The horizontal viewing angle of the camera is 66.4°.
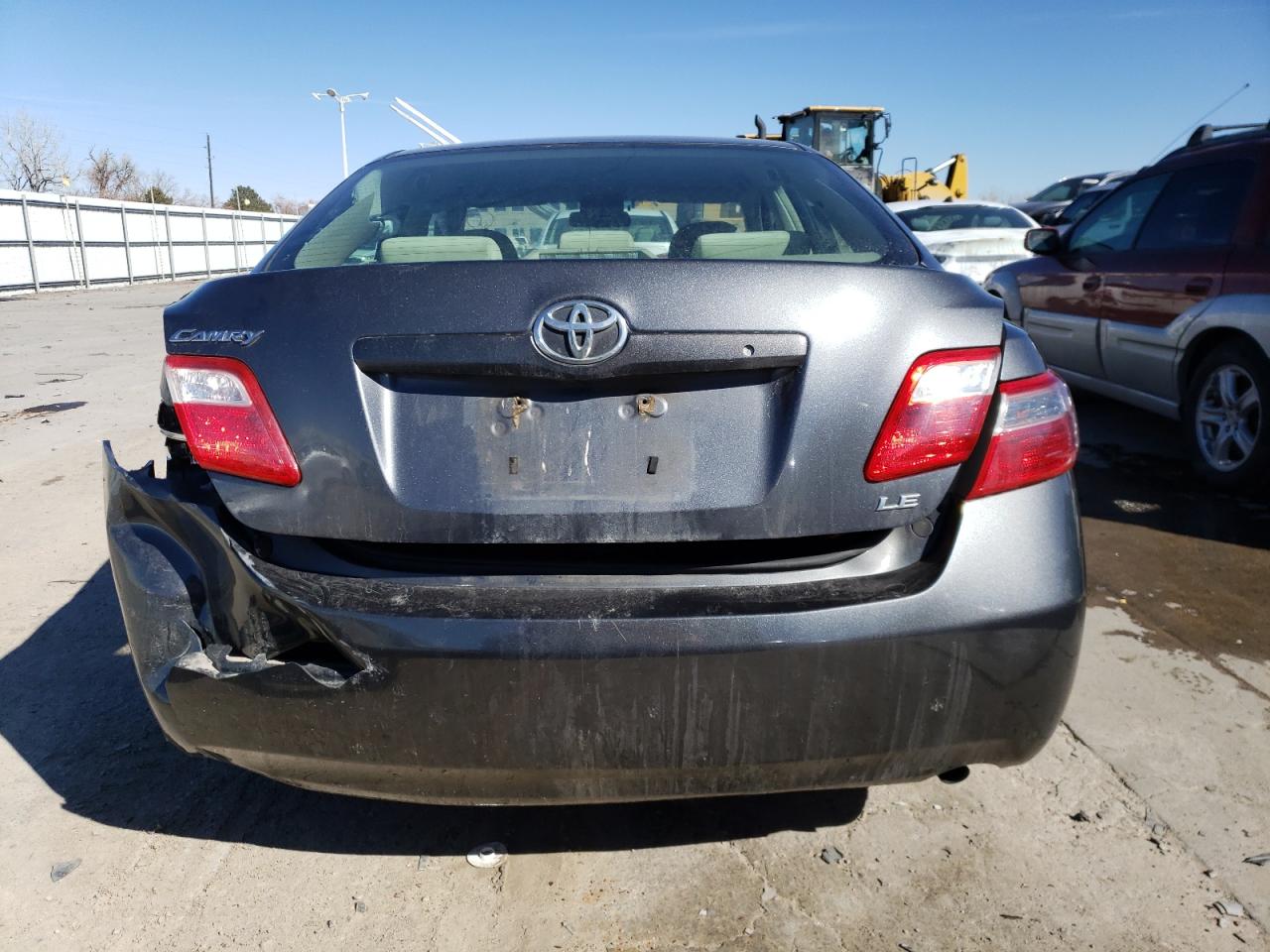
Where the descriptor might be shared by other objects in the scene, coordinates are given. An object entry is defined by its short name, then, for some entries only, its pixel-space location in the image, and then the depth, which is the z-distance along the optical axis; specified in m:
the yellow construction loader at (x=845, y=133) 19.81
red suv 4.59
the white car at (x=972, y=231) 11.38
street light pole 33.47
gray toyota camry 1.65
